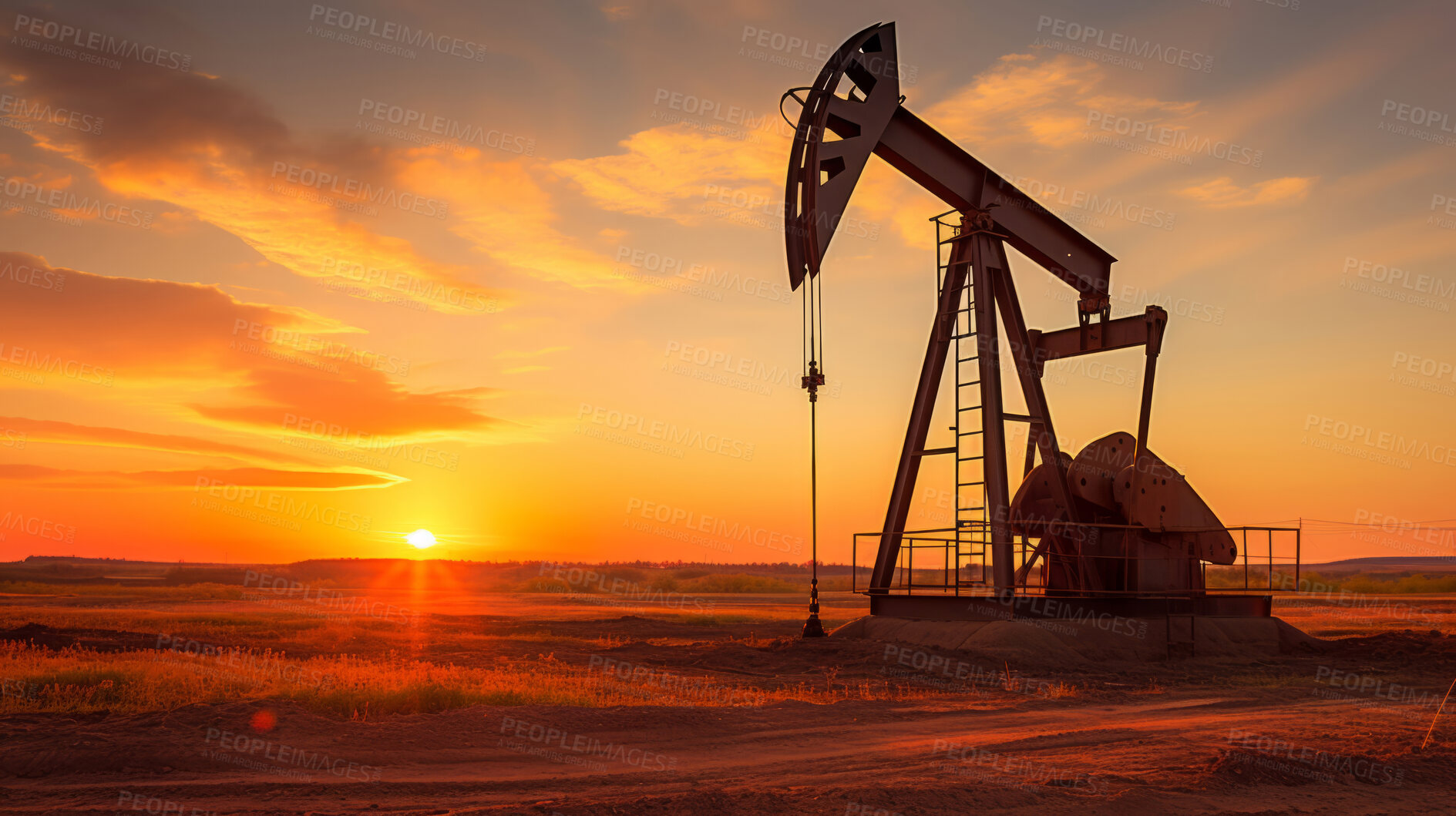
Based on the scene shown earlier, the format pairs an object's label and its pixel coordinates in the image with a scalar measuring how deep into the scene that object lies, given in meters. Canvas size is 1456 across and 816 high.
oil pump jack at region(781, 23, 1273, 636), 15.16
